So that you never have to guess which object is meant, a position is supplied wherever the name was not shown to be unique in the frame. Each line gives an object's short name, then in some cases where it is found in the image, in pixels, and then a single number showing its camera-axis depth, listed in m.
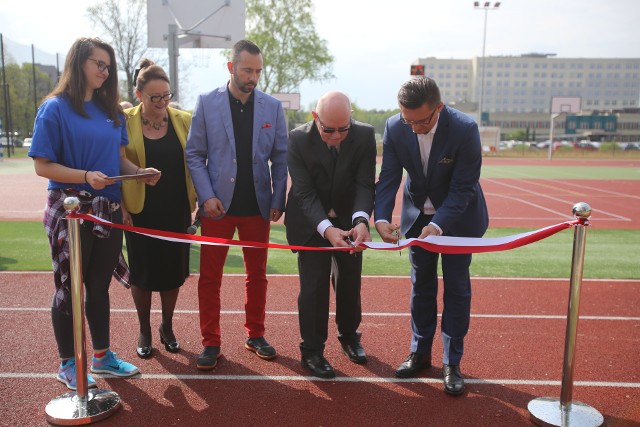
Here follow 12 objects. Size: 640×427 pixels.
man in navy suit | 3.62
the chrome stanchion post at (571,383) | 3.26
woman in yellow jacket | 4.10
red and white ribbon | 3.49
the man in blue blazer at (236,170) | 4.07
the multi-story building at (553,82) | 133.00
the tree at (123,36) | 36.12
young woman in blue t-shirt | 3.37
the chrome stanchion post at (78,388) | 3.23
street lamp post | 49.88
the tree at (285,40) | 49.00
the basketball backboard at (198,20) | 13.82
